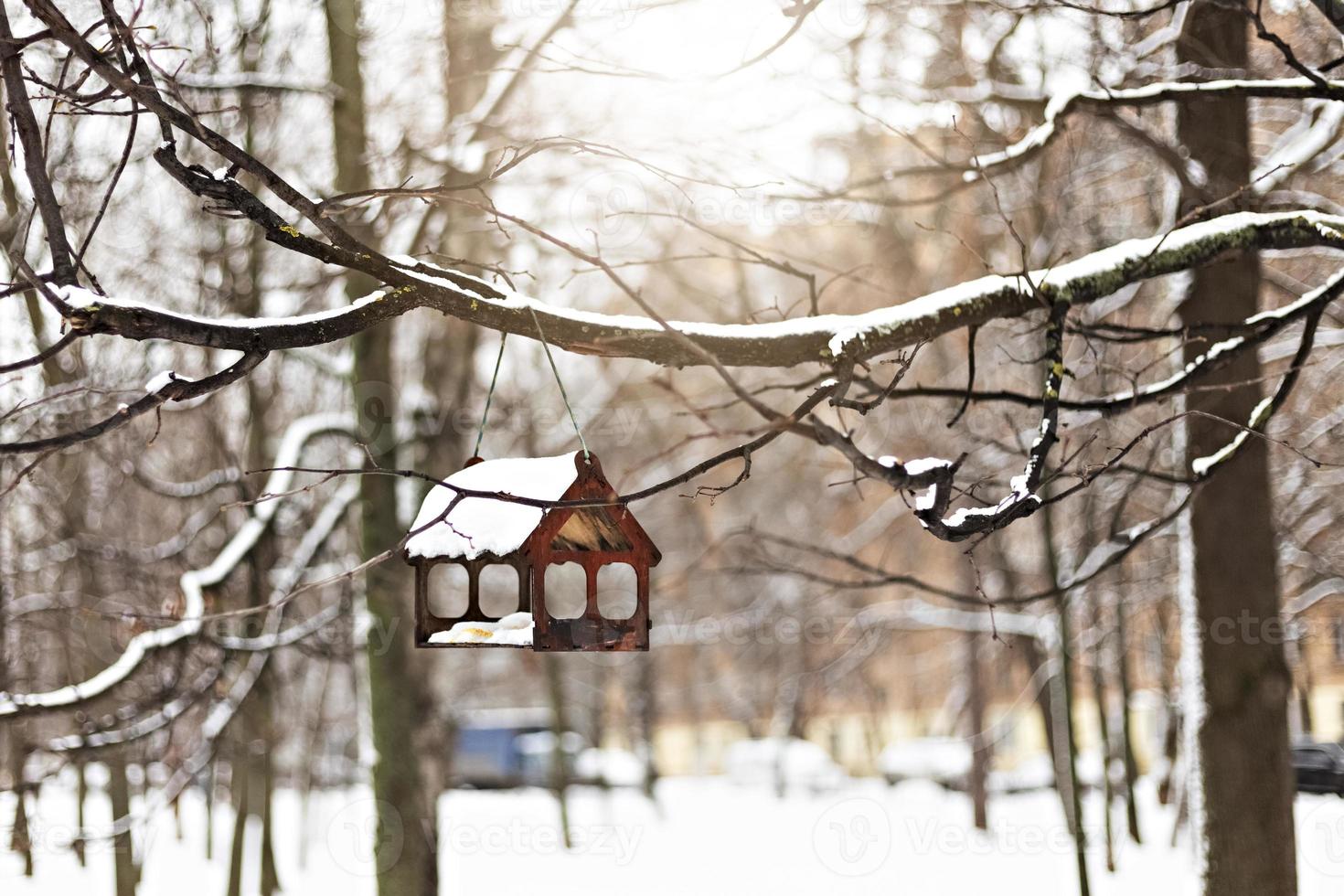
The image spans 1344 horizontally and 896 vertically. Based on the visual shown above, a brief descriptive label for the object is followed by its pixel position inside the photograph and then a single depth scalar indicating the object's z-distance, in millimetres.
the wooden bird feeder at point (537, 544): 6559
